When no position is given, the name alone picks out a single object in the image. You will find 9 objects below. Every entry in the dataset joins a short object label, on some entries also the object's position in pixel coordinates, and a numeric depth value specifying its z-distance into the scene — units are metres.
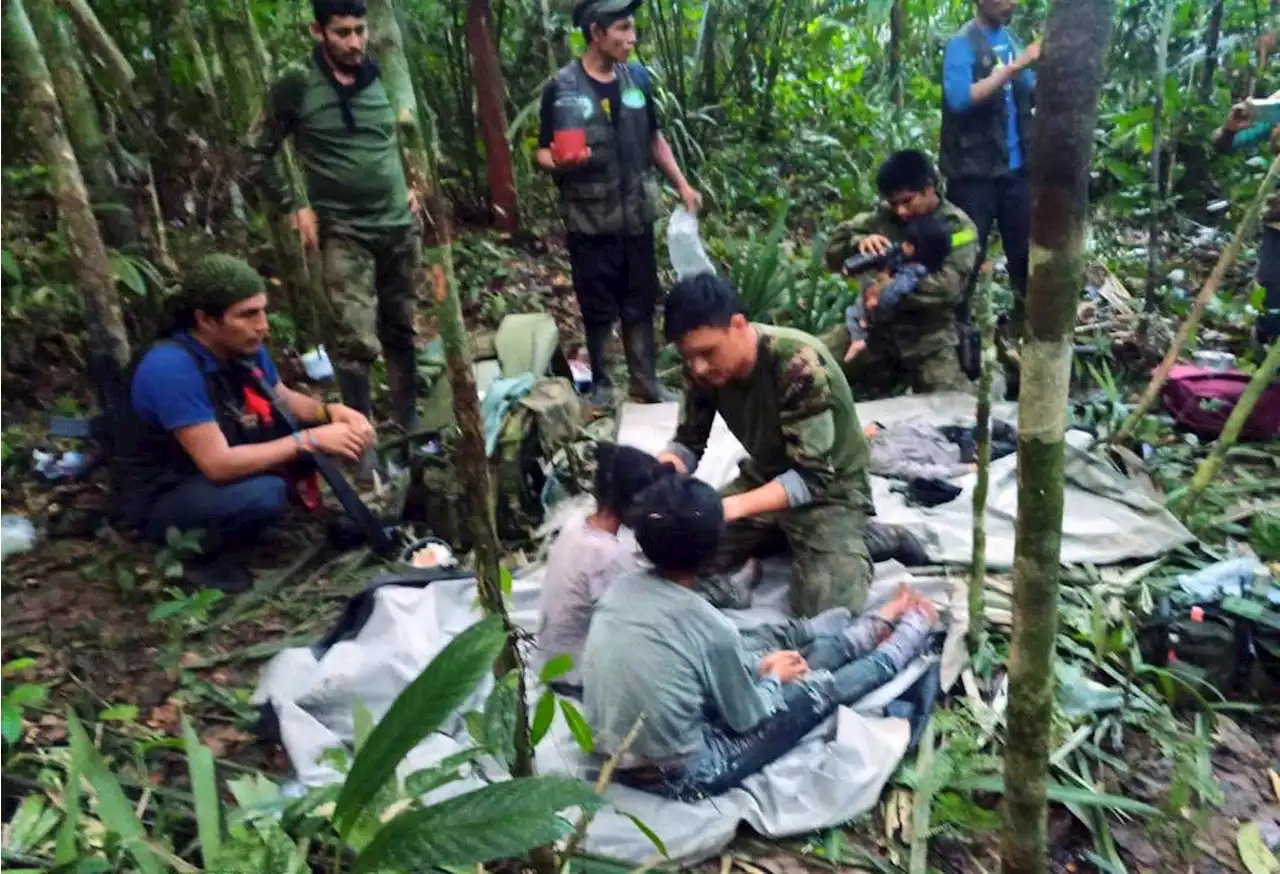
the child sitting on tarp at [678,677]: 2.46
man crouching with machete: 3.34
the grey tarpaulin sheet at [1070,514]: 3.66
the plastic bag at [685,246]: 5.21
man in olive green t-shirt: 4.13
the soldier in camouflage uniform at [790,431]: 3.14
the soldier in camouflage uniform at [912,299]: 4.62
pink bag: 4.26
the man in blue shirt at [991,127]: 4.80
